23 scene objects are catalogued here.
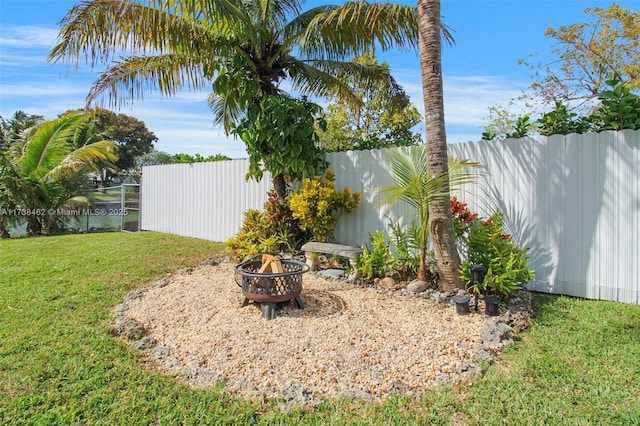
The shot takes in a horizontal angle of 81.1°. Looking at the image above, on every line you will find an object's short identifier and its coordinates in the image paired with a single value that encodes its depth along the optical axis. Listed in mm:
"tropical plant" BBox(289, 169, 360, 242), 6309
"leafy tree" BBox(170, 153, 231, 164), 9844
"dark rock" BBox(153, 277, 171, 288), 5566
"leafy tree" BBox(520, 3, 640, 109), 13594
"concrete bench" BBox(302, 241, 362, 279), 5551
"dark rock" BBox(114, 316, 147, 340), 3793
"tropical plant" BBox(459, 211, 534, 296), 4340
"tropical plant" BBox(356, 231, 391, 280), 5336
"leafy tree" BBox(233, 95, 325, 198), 6387
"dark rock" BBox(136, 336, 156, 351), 3564
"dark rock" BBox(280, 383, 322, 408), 2629
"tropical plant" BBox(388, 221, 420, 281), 5250
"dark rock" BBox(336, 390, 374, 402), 2683
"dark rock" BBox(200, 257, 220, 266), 6733
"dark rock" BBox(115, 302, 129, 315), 4547
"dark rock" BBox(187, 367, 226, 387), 2928
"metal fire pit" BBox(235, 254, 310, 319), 4047
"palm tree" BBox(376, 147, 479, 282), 4566
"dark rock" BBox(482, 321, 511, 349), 3422
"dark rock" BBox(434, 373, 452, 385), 2857
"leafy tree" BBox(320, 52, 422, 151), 15633
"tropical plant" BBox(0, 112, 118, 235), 10938
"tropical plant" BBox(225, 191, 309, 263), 6645
